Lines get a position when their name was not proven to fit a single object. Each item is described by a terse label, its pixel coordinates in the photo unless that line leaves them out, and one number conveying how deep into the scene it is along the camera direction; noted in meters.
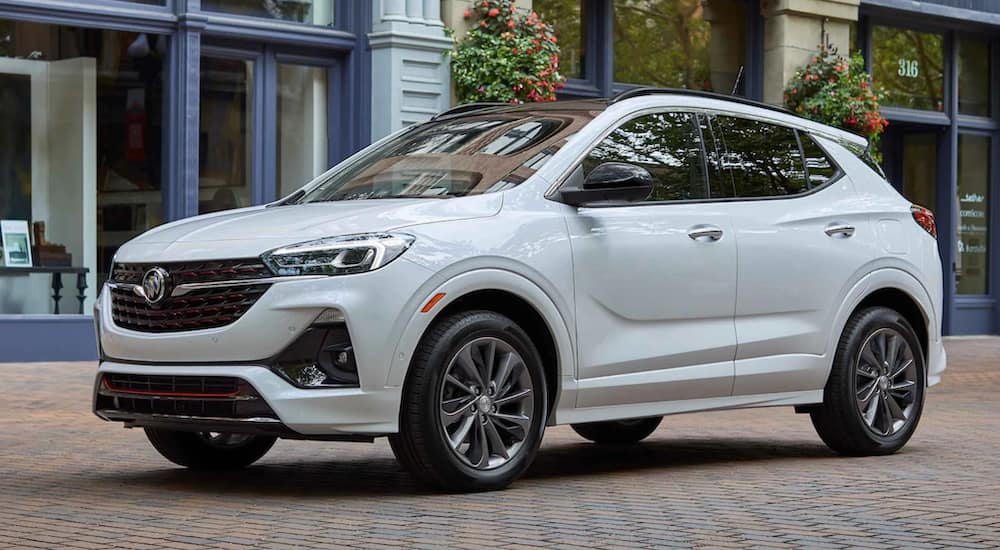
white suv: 6.50
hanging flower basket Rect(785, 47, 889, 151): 19.84
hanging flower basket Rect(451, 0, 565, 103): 16.64
